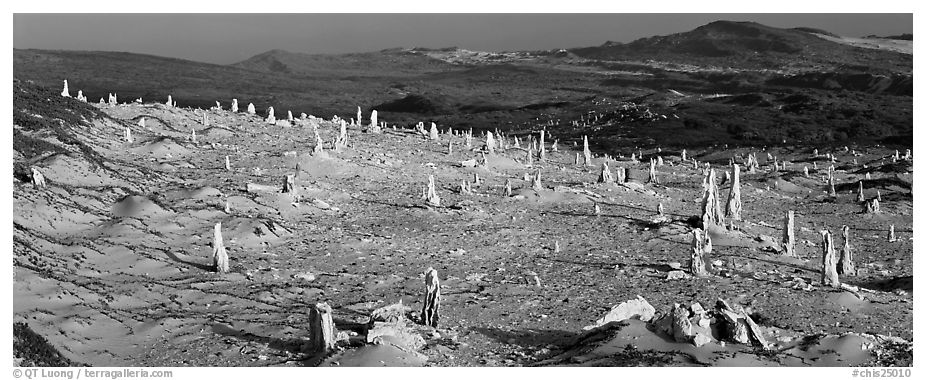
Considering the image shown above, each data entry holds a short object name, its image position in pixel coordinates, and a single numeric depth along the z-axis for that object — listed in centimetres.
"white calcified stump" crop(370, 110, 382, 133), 7038
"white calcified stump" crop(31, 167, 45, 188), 3391
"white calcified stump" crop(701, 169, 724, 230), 3922
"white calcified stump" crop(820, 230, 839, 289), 2969
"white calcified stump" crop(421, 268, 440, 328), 2367
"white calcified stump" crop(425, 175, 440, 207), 4409
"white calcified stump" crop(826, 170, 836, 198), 5878
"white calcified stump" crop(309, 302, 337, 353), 2092
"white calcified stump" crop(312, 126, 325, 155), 5279
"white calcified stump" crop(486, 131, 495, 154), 6640
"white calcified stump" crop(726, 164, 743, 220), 4384
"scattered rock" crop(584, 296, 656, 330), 2383
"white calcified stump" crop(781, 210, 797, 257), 3650
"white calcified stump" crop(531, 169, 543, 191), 4954
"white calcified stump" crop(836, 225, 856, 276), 3347
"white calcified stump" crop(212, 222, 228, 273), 2927
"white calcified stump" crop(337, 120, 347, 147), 5676
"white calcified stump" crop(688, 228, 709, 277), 3068
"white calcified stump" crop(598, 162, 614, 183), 5485
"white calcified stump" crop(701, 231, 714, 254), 3290
